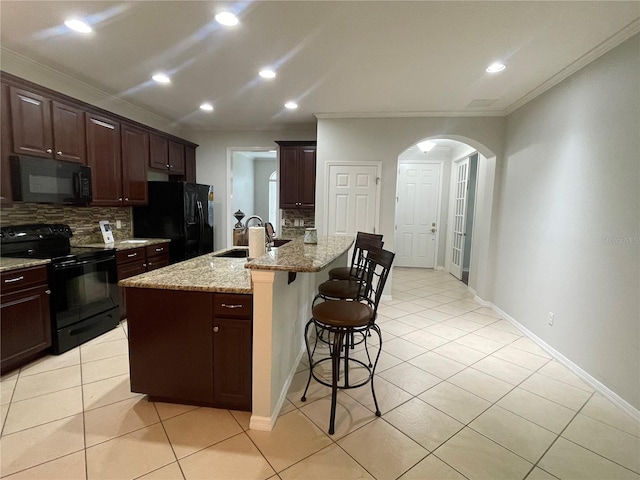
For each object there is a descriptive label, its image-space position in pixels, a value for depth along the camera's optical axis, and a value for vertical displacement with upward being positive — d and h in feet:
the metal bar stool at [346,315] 6.06 -2.13
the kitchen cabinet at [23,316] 7.77 -3.07
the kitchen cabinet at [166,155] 14.01 +2.40
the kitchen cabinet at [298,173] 15.79 +1.83
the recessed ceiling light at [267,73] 9.89 +4.39
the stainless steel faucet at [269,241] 10.30 -1.19
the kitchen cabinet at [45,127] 8.56 +2.25
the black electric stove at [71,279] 8.98 -2.41
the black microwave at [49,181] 8.57 +0.63
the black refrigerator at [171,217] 13.93 -0.56
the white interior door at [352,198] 14.57 +0.57
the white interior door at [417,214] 22.27 -0.12
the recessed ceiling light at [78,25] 7.37 +4.32
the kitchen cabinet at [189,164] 16.66 +2.30
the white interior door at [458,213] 19.10 +0.01
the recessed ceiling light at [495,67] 9.04 +4.41
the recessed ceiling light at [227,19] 6.97 +4.35
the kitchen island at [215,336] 6.11 -2.71
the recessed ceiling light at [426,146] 18.15 +3.97
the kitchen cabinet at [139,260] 11.36 -2.25
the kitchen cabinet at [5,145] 8.20 +1.48
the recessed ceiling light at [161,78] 10.39 +4.38
